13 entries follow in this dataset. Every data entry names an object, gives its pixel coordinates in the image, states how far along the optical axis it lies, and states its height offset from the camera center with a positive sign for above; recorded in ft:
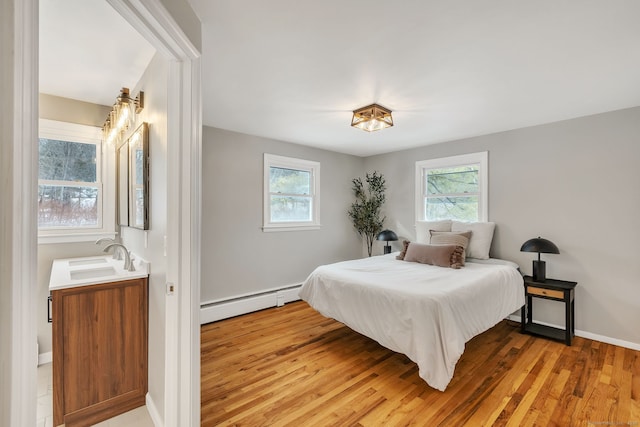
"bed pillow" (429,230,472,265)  11.18 -0.98
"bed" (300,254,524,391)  6.70 -2.51
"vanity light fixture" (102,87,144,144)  6.95 +2.58
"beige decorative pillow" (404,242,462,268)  10.41 -1.56
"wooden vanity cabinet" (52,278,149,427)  5.71 -2.96
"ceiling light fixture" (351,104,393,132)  8.87 +3.06
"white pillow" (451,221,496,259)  11.23 -1.00
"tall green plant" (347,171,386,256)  15.90 +0.36
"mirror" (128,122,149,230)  6.55 +0.84
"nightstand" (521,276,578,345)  9.29 -2.99
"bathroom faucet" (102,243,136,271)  7.05 -1.28
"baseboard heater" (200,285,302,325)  11.10 -3.86
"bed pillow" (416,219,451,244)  12.47 -0.61
